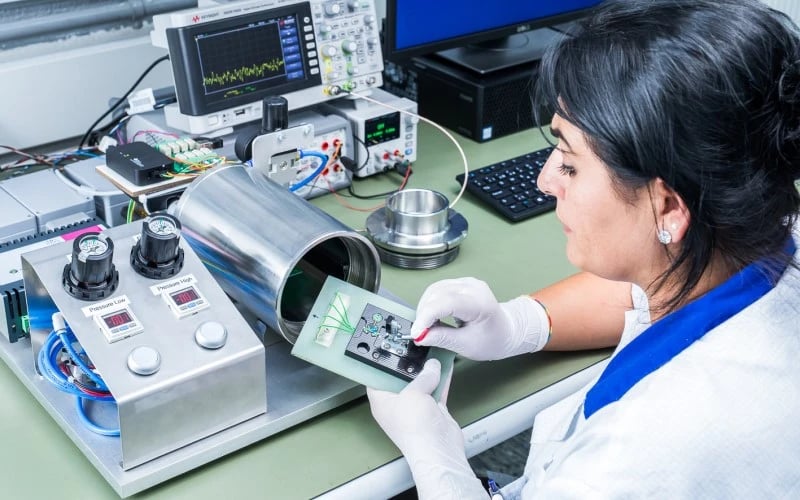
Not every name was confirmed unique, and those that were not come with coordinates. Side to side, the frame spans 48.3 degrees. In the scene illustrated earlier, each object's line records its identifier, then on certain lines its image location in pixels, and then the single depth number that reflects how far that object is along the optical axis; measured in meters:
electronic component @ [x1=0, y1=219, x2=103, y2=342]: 1.28
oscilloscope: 1.63
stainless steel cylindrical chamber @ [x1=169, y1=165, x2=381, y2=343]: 1.22
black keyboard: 1.76
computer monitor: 1.92
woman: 0.94
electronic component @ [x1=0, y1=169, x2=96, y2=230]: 1.52
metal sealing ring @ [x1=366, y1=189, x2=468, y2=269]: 1.58
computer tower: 2.03
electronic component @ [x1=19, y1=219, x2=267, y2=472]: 1.08
